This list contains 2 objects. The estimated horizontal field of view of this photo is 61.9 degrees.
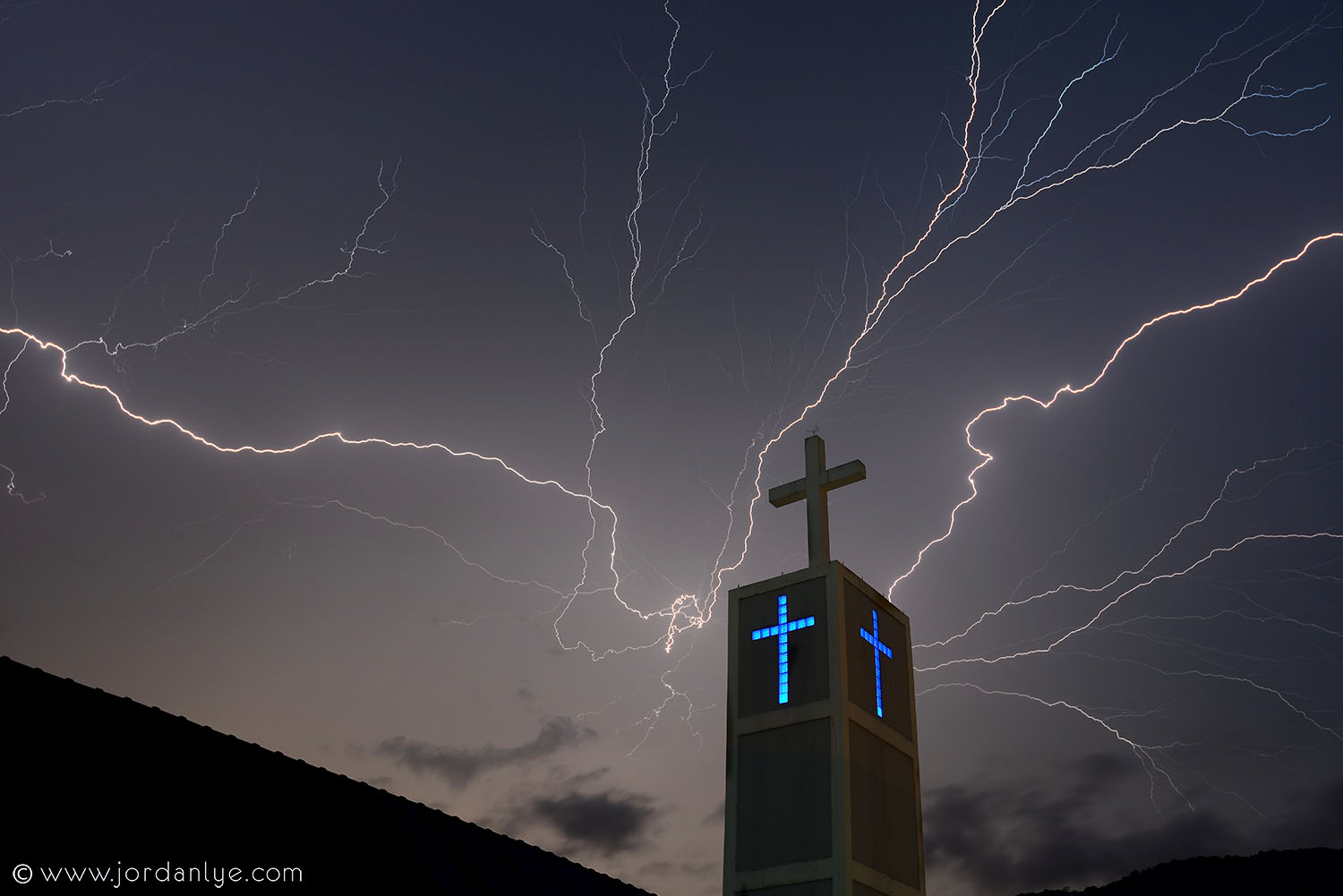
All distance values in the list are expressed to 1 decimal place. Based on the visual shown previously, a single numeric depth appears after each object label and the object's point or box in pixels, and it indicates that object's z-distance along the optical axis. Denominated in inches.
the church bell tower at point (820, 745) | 514.6
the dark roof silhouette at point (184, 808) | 334.3
